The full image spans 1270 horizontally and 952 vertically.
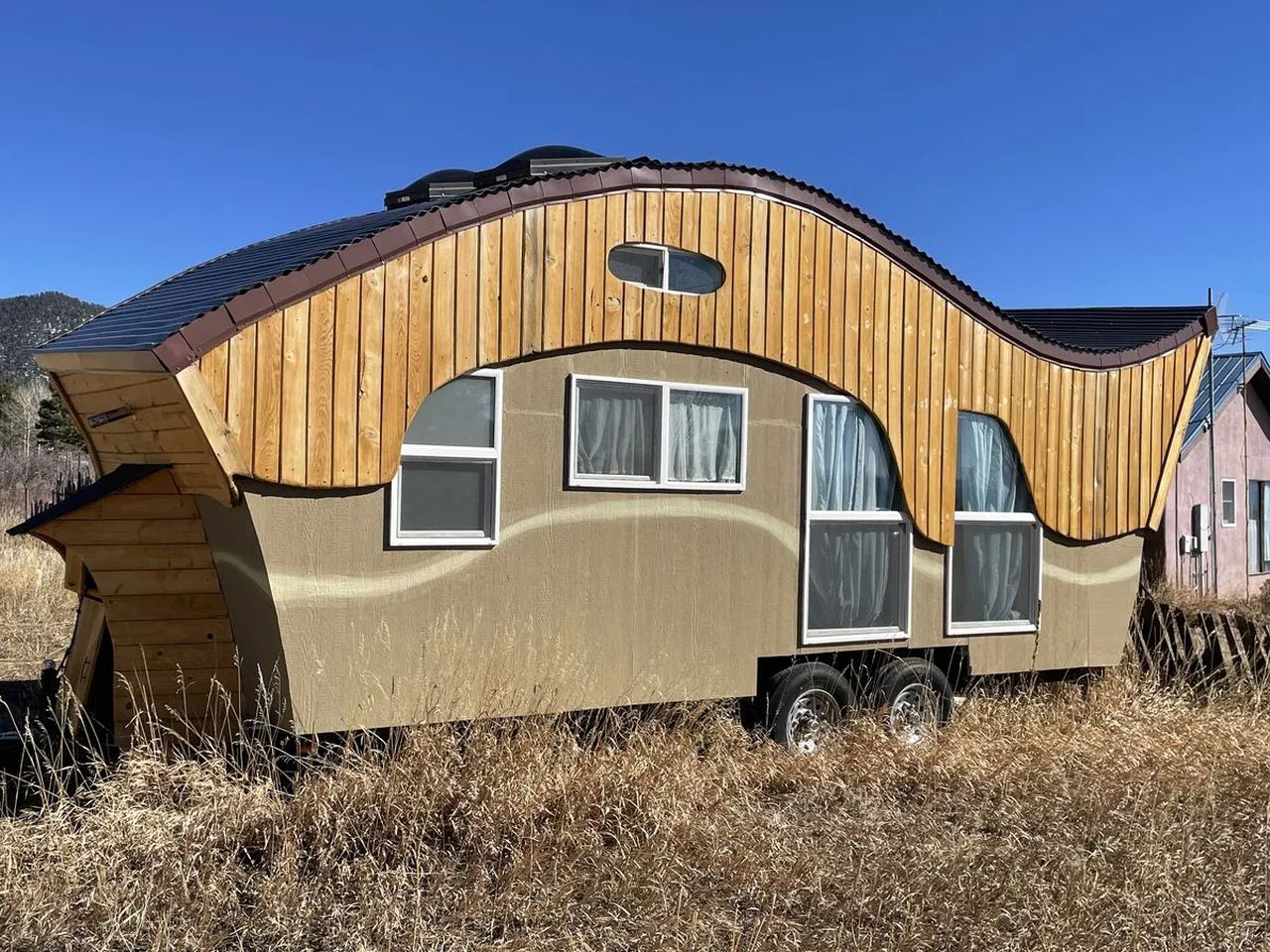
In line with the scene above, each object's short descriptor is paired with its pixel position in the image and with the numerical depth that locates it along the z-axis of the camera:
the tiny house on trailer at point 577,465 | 6.57
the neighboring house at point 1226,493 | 20.11
